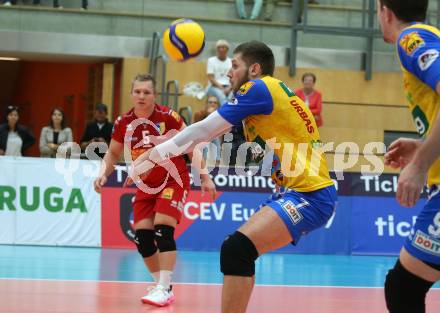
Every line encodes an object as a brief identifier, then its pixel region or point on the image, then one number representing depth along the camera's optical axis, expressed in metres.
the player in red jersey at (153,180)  7.56
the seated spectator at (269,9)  17.41
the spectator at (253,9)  17.11
